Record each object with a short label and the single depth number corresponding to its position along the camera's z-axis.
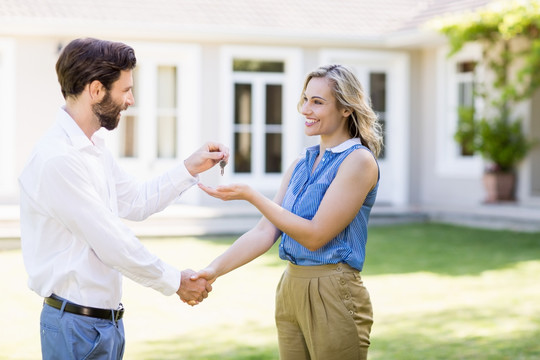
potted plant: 12.59
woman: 2.93
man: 2.62
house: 13.20
